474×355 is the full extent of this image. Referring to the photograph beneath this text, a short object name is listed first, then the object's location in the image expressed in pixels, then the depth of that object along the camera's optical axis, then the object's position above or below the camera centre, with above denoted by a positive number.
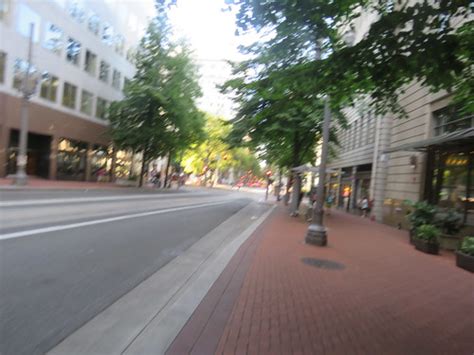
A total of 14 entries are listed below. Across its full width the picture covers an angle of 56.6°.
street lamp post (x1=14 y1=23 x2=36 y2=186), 21.91 +1.70
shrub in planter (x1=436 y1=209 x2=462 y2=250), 13.23 -1.01
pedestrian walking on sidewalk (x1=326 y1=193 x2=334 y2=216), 33.46 -1.41
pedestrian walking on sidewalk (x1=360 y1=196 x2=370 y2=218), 26.33 -1.19
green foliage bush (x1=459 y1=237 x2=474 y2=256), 9.97 -1.13
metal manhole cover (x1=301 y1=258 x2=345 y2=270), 8.91 -1.68
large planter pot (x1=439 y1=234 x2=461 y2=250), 13.20 -1.37
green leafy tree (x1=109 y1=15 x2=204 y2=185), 36.12 +5.52
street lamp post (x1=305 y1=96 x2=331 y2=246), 11.98 -0.73
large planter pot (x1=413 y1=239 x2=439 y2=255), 12.21 -1.51
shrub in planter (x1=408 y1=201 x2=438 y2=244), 13.81 -0.69
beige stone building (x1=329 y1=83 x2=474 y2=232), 14.80 +1.41
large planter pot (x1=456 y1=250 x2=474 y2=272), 9.69 -1.45
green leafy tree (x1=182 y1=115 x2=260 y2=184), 57.75 +2.66
